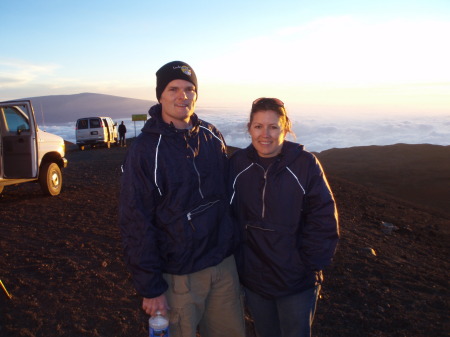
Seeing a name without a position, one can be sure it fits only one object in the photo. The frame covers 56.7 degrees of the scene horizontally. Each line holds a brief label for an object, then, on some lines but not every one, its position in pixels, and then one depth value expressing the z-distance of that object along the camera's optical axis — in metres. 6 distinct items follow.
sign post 30.13
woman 2.50
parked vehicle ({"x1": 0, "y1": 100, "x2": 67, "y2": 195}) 8.02
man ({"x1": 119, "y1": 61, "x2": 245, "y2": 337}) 2.29
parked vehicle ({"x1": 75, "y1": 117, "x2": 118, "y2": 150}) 22.55
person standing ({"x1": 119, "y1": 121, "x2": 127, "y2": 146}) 24.84
